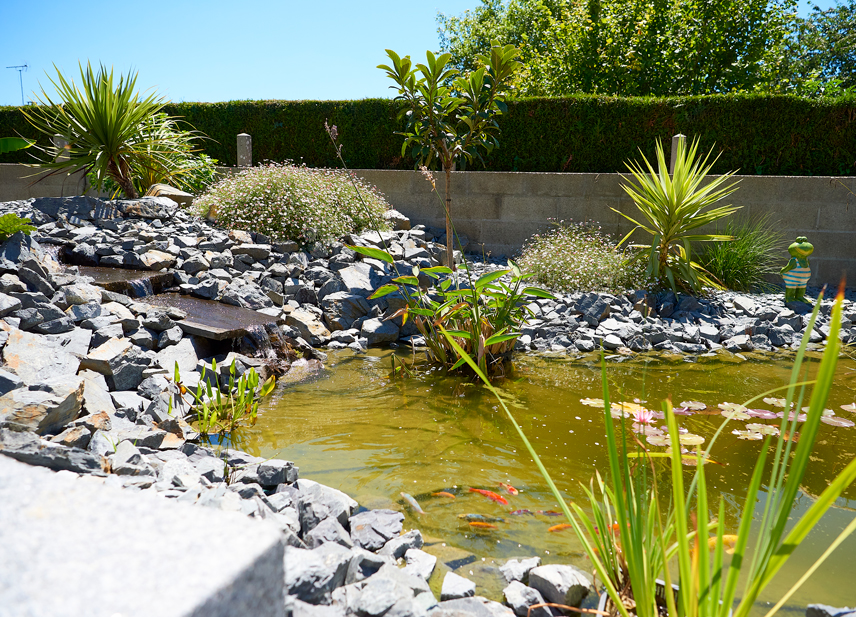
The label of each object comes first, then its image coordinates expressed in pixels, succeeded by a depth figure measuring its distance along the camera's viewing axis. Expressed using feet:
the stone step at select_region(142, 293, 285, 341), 13.76
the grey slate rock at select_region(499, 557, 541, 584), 6.37
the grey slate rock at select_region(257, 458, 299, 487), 7.91
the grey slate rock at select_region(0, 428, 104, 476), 5.81
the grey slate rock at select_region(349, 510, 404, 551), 6.94
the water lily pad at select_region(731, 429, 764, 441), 10.39
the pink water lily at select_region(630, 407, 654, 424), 10.42
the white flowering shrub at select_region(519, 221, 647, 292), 20.01
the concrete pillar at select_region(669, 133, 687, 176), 22.39
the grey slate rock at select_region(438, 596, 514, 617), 5.20
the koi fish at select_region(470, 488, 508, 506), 8.25
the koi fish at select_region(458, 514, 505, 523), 7.79
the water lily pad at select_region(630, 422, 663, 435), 10.42
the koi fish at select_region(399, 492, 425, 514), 8.02
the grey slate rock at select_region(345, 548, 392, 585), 6.02
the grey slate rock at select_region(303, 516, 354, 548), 6.55
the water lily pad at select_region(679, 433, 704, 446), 9.80
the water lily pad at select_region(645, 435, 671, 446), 9.88
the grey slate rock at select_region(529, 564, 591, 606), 5.88
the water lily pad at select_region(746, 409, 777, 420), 10.53
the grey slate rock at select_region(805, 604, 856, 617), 4.91
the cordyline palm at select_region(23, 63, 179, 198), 22.15
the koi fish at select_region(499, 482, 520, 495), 8.55
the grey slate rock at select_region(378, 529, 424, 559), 6.79
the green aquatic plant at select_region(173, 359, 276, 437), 10.19
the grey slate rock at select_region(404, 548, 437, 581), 6.39
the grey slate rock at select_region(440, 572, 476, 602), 5.89
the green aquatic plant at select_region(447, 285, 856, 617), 3.09
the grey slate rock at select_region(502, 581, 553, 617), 5.80
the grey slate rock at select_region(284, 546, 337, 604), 4.98
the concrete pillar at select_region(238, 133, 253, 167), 28.30
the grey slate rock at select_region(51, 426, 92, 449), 7.23
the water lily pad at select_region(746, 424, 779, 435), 10.58
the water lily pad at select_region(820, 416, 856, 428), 10.90
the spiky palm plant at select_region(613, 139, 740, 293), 19.45
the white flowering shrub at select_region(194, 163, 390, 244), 20.74
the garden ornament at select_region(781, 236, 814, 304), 18.95
